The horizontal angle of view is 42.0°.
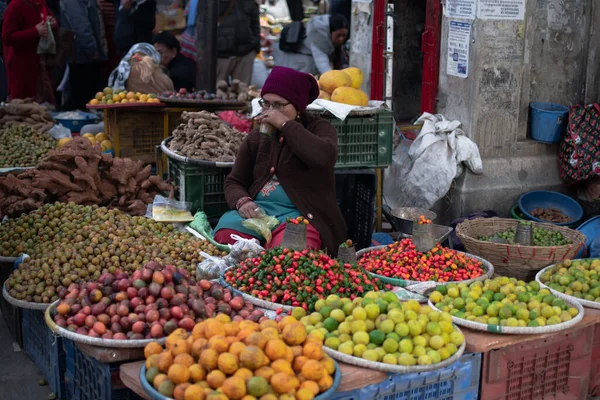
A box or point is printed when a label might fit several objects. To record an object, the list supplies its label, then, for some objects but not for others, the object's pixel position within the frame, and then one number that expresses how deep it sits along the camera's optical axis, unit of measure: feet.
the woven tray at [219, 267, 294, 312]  12.19
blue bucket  21.25
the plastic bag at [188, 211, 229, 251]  17.01
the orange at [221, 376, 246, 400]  9.02
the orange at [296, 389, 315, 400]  9.25
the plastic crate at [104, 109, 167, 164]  22.86
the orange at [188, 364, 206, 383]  9.40
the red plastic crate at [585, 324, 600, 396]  13.57
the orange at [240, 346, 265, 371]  9.37
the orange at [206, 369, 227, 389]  9.23
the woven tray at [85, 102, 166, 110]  22.30
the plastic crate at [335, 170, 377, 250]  18.69
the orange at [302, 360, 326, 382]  9.58
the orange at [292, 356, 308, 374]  9.75
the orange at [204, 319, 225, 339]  10.02
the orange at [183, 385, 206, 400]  9.05
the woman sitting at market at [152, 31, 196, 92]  29.19
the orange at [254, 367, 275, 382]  9.35
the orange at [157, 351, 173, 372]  9.69
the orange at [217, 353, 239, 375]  9.33
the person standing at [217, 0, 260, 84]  31.68
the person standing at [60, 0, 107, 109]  32.37
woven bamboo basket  15.81
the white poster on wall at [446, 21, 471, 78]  20.92
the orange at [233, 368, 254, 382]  9.25
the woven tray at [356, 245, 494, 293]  13.65
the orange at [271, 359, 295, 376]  9.46
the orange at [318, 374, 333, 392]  9.64
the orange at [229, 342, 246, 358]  9.53
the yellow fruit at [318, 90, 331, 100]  19.75
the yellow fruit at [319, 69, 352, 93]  19.74
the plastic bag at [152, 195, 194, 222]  17.31
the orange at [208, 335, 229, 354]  9.59
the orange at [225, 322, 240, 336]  10.19
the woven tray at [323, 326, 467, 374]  10.43
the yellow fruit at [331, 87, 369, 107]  19.17
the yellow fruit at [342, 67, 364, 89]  20.33
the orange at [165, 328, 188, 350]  9.96
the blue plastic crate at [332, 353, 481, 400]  10.45
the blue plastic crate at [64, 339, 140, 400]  10.99
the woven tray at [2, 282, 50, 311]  13.07
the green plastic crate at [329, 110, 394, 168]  18.80
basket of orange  9.20
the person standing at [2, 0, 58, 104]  28.53
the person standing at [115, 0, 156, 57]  33.60
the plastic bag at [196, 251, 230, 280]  13.88
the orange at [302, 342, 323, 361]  9.93
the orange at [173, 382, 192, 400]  9.21
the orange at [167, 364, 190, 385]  9.36
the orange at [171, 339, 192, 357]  9.78
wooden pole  25.54
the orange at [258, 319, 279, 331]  10.37
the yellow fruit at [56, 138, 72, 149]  23.76
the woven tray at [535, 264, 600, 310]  13.19
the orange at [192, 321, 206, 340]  10.08
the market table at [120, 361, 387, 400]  10.16
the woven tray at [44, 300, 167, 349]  10.75
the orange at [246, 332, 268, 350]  9.71
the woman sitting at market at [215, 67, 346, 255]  15.34
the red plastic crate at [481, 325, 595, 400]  11.82
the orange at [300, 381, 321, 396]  9.39
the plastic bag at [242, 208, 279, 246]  15.49
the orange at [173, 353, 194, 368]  9.53
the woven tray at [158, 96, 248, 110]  22.63
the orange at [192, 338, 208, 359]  9.71
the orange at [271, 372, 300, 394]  9.20
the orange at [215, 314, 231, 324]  10.73
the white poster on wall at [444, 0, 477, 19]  20.57
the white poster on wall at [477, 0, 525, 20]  20.43
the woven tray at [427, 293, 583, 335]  11.79
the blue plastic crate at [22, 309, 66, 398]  12.75
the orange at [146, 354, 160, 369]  9.82
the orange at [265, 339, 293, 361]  9.64
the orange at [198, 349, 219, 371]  9.43
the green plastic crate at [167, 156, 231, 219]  18.26
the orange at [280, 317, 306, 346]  10.07
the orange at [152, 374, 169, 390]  9.49
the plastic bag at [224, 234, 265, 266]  14.39
